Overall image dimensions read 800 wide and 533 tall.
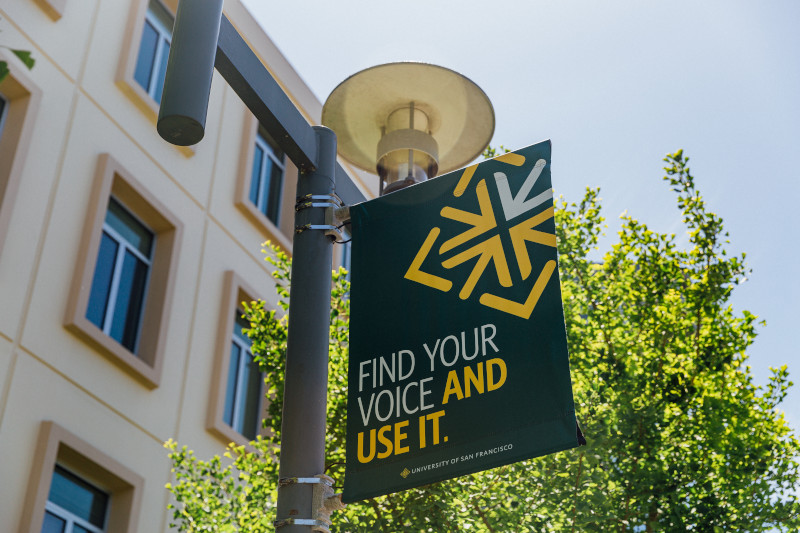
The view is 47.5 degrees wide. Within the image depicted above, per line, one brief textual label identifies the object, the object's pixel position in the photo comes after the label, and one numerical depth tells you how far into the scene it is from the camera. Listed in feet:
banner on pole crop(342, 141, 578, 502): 11.56
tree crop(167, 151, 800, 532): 22.57
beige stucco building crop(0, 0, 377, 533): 33.47
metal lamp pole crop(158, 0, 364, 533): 11.64
